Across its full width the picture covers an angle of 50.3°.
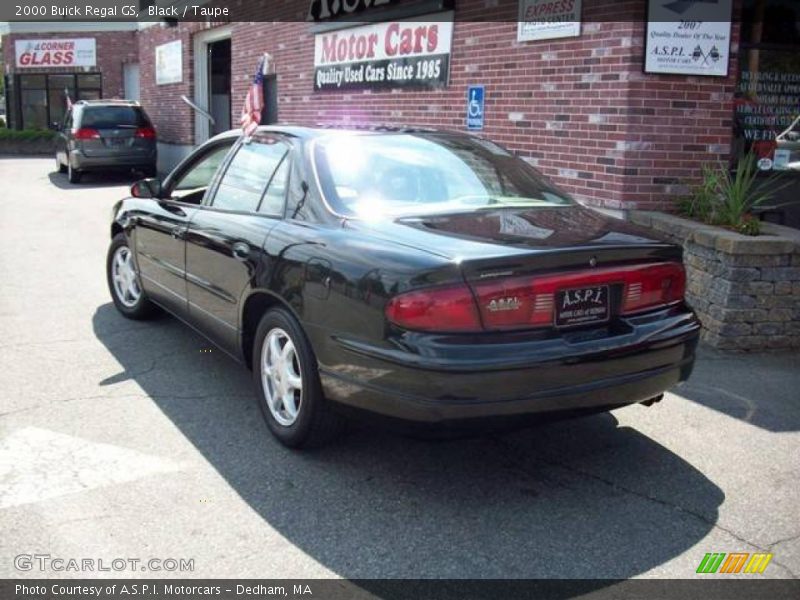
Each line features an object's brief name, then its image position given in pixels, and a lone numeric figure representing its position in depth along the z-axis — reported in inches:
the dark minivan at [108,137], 679.1
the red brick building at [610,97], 278.4
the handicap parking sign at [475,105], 357.1
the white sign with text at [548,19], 298.0
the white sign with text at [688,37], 271.9
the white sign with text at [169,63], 753.6
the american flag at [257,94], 502.8
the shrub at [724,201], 244.8
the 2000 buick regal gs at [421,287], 129.7
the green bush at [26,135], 1099.3
